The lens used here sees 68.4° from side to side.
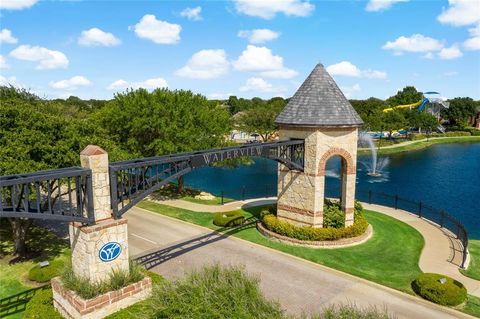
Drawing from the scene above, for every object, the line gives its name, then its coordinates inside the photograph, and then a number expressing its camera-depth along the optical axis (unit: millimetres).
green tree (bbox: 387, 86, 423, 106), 131712
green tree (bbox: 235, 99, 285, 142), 69500
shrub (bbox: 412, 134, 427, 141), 88494
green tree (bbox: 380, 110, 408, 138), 78875
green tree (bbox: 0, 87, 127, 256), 16750
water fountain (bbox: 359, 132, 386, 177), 50812
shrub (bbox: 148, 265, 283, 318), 10414
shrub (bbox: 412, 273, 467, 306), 15117
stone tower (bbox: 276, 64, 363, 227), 21547
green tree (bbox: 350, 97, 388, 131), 76750
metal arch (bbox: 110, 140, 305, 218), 13953
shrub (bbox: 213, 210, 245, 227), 24642
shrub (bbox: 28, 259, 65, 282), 16812
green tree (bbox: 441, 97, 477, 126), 104562
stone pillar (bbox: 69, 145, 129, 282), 13086
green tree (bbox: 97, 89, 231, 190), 30125
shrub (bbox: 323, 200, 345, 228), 22562
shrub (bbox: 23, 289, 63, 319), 13570
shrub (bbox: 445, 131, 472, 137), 97688
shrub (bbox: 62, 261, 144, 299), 13117
